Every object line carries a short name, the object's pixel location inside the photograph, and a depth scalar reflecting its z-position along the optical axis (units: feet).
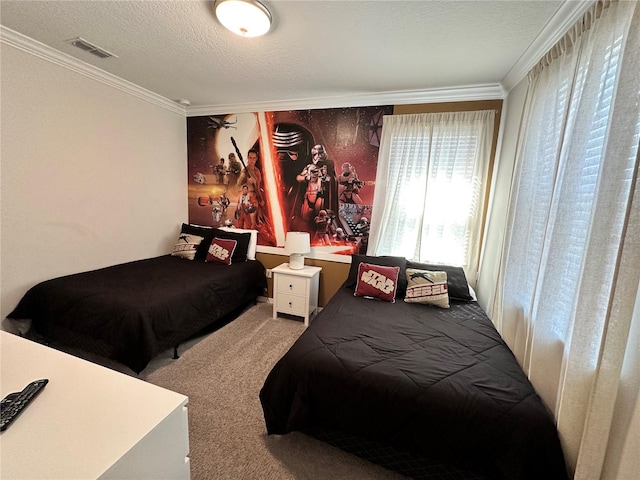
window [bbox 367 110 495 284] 8.52
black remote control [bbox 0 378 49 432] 2.39
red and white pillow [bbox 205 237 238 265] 10.26
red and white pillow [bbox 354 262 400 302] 7.99
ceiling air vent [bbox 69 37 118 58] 6.70
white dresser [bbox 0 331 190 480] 2.12
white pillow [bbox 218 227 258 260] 11.10
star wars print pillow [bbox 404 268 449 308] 7.56
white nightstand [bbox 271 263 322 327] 9.59
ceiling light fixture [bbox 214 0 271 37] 4.91
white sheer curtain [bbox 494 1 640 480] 3.21
